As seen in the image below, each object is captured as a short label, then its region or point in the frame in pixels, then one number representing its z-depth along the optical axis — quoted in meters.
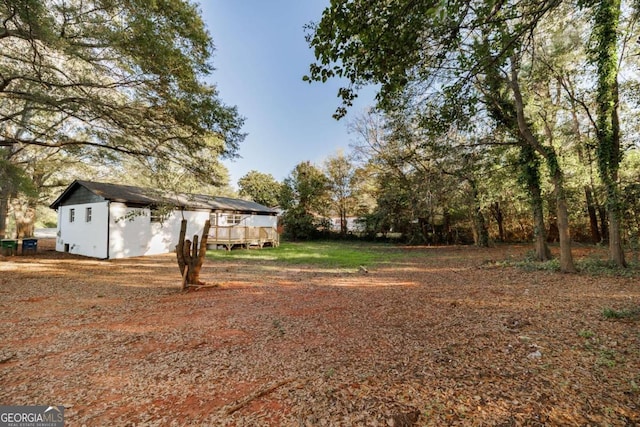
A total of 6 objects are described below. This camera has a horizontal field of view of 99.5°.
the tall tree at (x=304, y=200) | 25.17
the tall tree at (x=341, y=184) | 26.12
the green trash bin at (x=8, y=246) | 13.01
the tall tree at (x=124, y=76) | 5.50
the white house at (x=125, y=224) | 12.80
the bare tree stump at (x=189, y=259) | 6.77
